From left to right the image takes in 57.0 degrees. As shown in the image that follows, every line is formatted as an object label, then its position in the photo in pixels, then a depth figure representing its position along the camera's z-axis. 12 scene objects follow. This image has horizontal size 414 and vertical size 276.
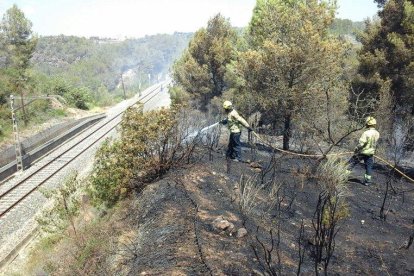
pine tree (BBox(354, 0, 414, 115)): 18.42
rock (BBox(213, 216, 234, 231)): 7.12
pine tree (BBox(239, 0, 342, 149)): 14.34
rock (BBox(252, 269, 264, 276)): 5.72
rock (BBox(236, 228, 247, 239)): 6.93
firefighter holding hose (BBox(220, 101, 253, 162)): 11.40
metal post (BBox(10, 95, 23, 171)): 21.02
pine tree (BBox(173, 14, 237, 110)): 27.75
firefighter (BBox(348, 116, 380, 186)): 10.55
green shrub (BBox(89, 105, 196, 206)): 10.34
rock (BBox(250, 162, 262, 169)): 11.93
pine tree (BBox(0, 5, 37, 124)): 37.12
